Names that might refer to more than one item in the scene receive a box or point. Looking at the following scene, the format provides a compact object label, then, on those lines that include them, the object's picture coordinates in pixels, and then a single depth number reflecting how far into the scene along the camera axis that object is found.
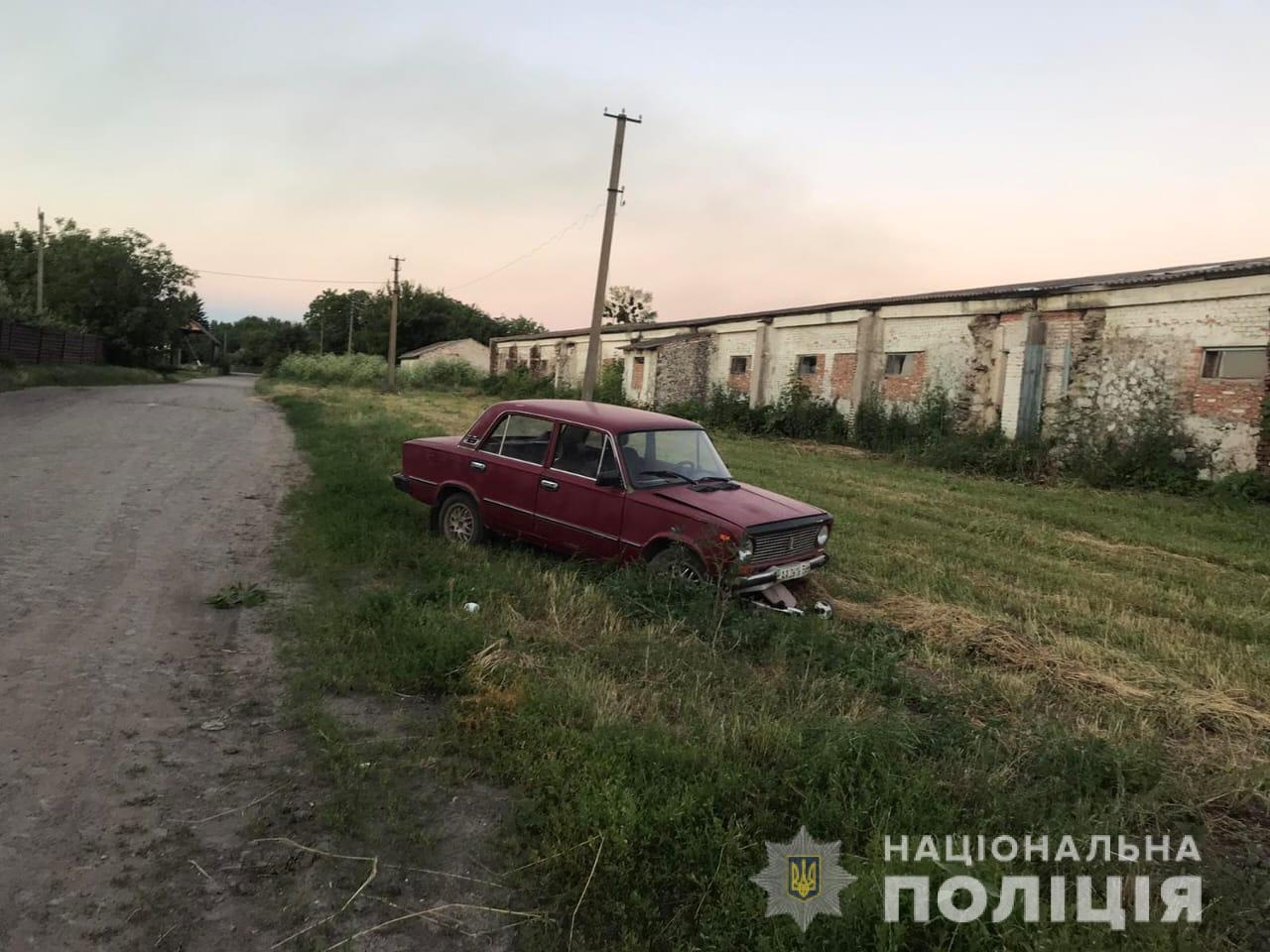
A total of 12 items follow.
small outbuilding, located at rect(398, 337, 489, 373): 61.81
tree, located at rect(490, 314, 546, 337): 92.56
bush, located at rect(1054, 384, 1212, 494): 14.67
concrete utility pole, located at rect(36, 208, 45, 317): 36.89
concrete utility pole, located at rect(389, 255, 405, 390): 41.93
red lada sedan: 5.96
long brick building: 14.26
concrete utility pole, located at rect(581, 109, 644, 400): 19.77
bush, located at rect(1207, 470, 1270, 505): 13.34
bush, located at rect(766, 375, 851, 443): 22.95
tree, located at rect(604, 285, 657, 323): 73.75
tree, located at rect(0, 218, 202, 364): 43.75
